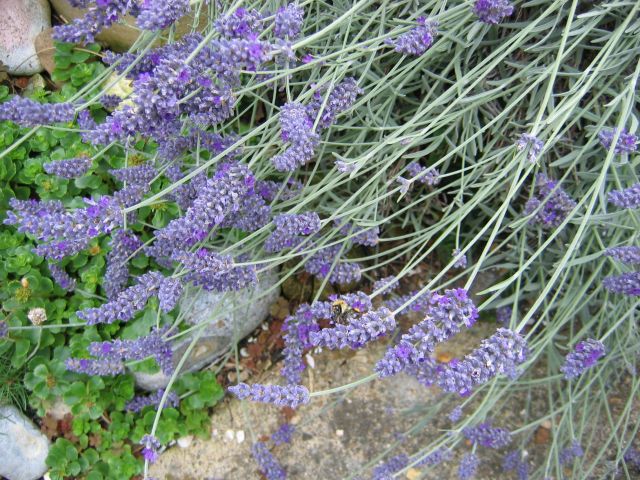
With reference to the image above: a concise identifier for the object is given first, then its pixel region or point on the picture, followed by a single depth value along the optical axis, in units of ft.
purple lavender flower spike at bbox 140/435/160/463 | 1.68
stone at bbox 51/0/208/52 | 2.31
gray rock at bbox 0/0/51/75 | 2.38
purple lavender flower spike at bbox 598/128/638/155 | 1.64
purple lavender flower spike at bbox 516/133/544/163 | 1.52
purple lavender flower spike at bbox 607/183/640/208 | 1.52
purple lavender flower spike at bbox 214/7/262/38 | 1.33
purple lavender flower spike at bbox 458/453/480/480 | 1.92
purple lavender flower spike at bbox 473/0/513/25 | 1.58
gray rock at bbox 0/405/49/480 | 2.16
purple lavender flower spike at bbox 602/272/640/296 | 1.59
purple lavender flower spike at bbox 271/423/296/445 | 2.29
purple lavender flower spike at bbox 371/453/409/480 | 1.91
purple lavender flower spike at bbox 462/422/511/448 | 1.91
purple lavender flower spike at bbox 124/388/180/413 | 2.25
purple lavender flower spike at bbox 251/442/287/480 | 2.18
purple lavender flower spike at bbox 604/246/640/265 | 1.59
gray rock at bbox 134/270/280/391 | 2.26
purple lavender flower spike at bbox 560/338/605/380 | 1.63
